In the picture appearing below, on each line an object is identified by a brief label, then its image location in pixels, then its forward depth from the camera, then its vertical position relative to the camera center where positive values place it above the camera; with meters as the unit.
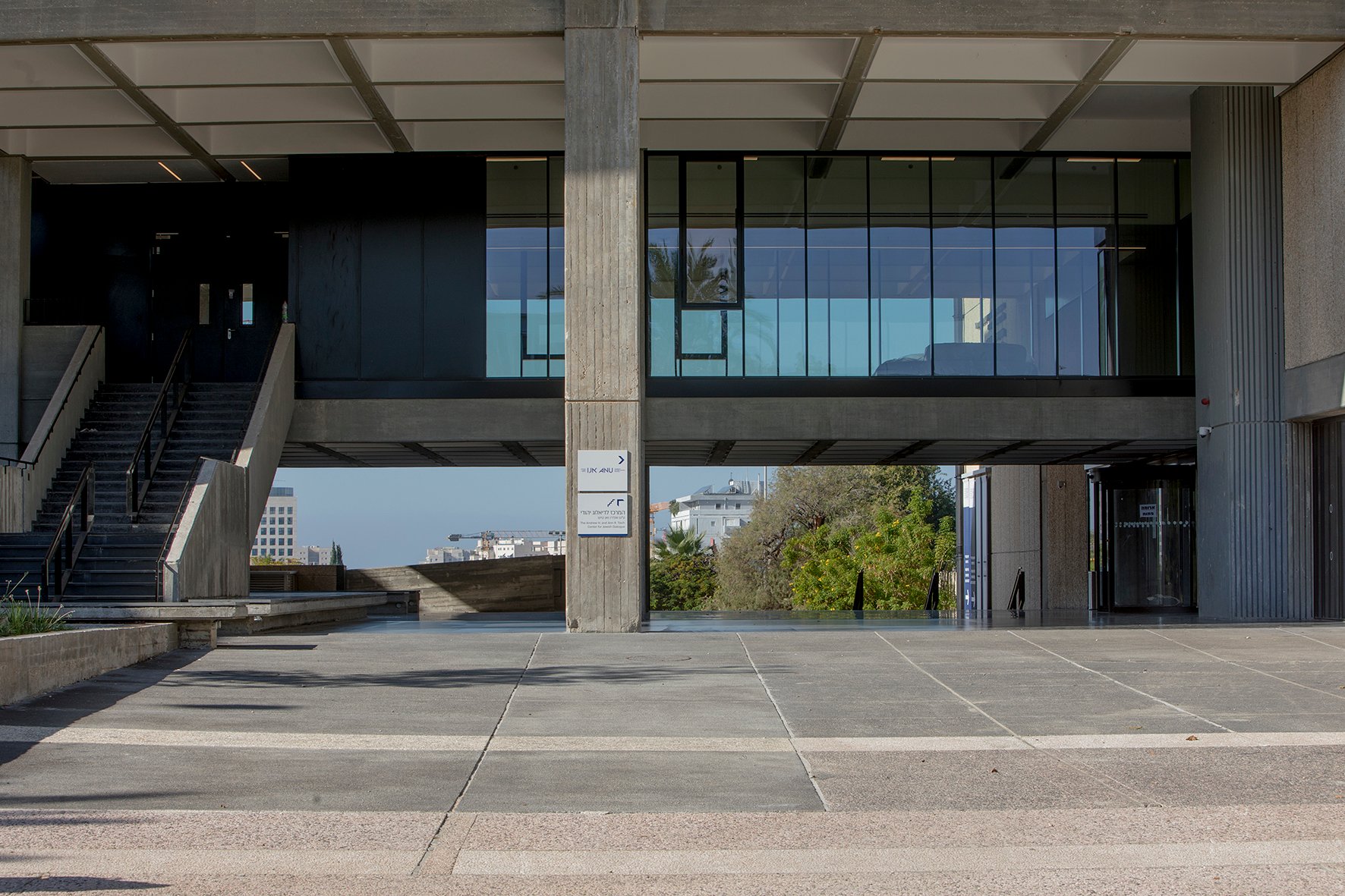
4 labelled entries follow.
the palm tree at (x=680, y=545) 81.06 -2.26
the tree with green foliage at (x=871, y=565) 49.94 -2.27
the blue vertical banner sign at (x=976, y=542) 38.69 -1.00
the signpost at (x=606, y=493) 15.79 +0.21
